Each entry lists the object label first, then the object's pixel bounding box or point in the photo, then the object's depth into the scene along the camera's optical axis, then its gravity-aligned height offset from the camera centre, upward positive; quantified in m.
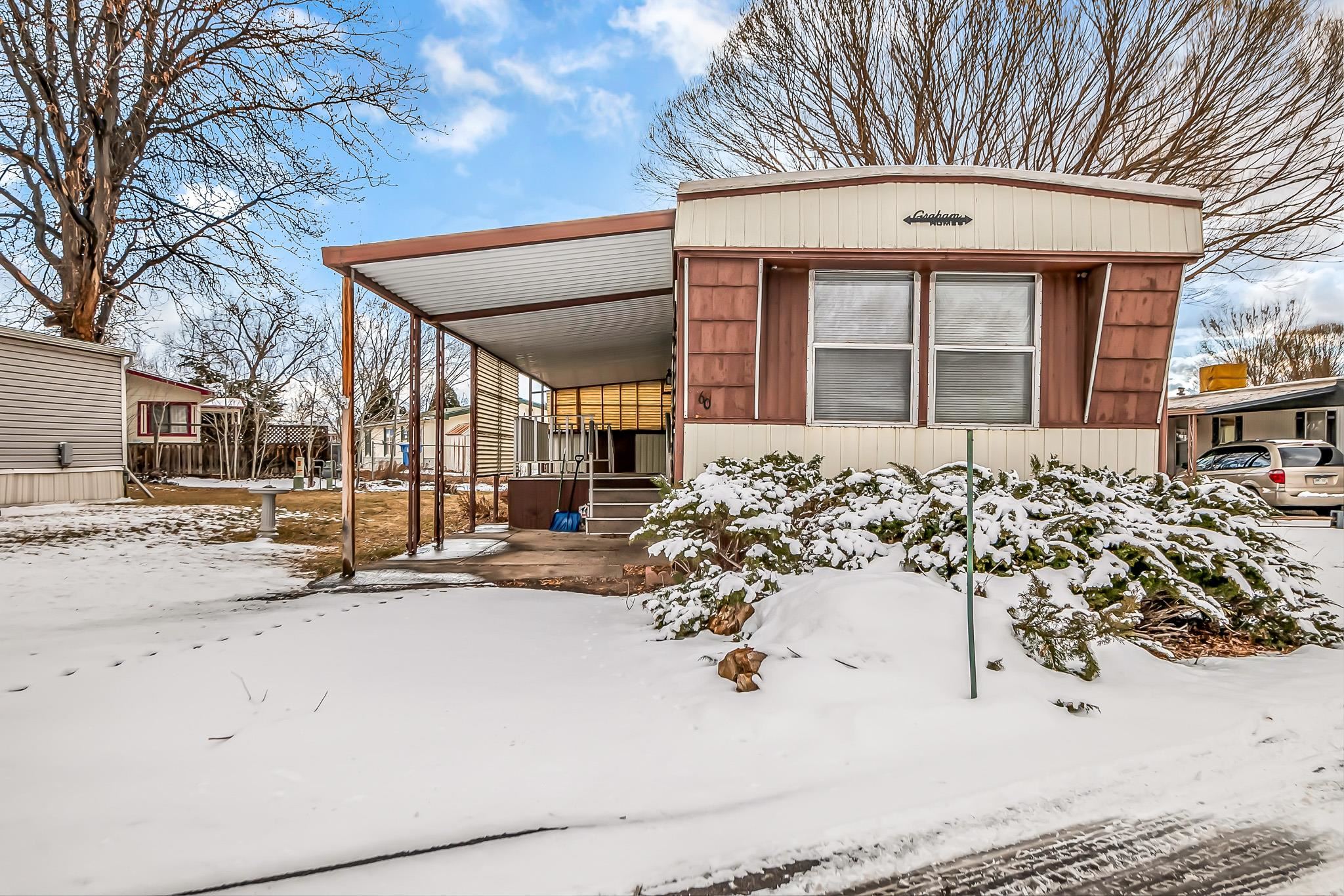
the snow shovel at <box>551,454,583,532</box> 8.91 -0.95
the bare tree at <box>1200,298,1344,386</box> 22.94 +4.24
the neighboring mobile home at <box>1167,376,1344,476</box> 13.38 +0.91
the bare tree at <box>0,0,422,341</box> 11.09 +6.05
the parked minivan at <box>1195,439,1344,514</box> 10.12 -0.35
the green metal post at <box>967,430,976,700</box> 2.46 -0.44
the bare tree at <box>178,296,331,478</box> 21.45 +3.72
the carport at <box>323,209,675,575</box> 4.89 +1.56
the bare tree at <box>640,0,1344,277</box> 9.34 +5.90
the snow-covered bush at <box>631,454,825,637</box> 3.48 -0.50
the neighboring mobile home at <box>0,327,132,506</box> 10.86 +0.65
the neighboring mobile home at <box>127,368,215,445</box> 16.31 +1.25
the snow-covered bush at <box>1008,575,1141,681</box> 2.76 -0.79
